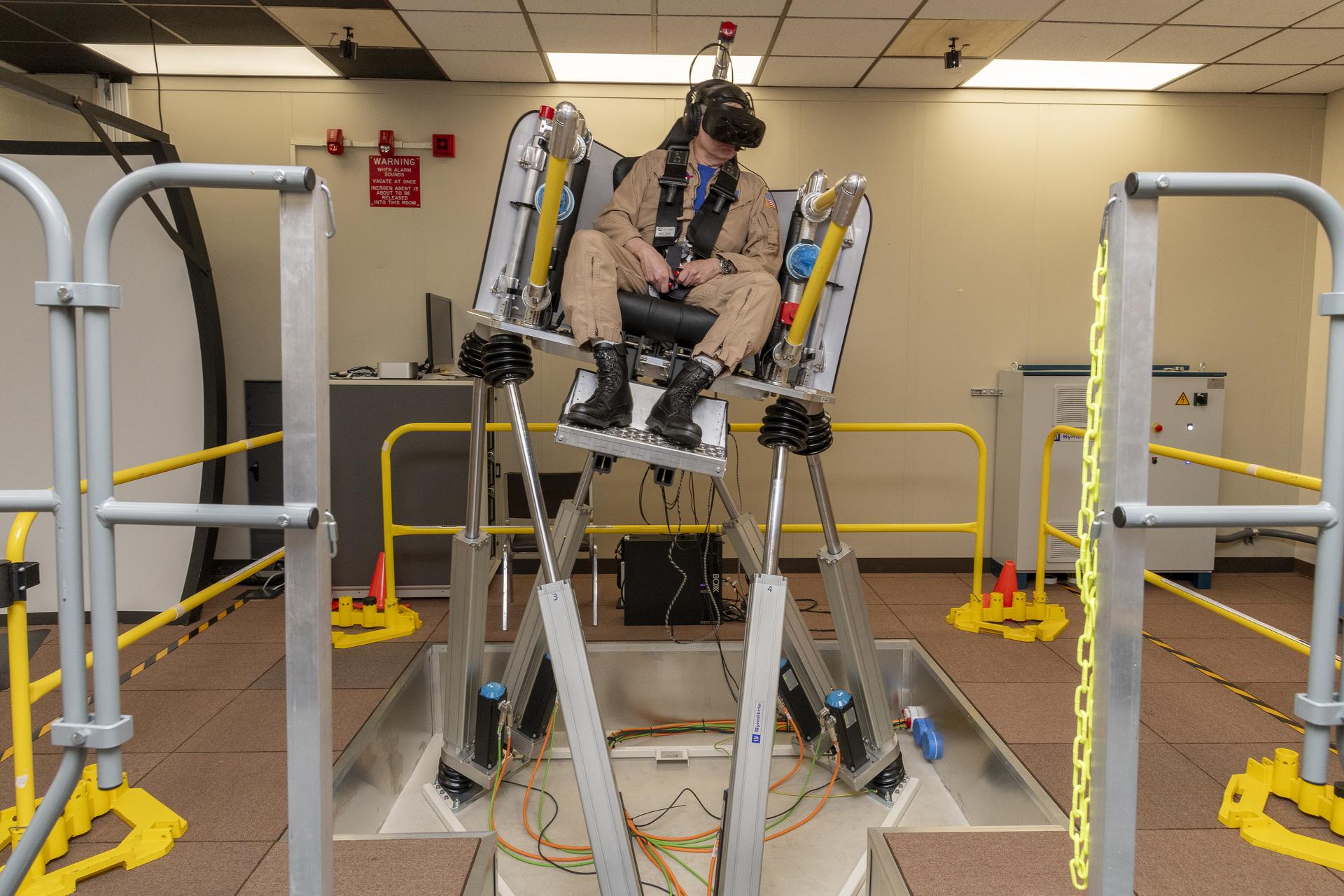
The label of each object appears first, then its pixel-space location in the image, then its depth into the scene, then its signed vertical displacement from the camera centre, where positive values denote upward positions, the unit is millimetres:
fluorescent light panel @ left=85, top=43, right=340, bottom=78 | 4703 +1888
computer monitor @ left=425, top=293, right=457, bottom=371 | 4906 +386
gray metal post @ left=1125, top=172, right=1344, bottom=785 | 1244 -81
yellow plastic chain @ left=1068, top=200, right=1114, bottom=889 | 1309 -241
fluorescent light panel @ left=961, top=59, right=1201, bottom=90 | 4938 +1992
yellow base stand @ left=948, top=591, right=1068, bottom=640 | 4270 -1048
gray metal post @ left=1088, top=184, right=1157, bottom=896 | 1211 -191
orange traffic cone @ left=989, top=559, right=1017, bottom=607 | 4301 -894
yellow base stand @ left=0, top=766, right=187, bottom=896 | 2096 -1203
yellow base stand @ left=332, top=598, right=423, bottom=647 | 4094 -1104
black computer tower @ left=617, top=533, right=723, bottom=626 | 4246 -891
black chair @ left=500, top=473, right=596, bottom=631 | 5133 -617
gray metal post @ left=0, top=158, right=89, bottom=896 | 1255 -143
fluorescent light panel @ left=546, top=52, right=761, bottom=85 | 4832 +1937
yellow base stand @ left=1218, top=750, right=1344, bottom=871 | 2252 -1133
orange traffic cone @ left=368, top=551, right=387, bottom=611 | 4262 -970
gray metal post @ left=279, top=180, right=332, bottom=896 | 1228 -233
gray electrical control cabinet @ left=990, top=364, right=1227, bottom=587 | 5043 -257
